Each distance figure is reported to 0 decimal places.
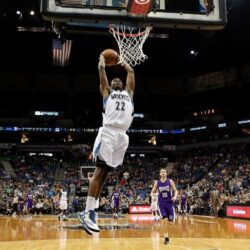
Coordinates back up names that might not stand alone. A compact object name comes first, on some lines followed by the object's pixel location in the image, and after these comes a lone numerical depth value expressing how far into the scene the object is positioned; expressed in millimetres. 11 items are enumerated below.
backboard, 6652
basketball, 4754
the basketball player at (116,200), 20738
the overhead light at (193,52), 28078
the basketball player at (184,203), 23797
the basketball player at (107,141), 4527
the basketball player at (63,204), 18172
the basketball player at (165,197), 10055
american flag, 24922
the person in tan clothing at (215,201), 21438
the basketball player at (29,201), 22425
